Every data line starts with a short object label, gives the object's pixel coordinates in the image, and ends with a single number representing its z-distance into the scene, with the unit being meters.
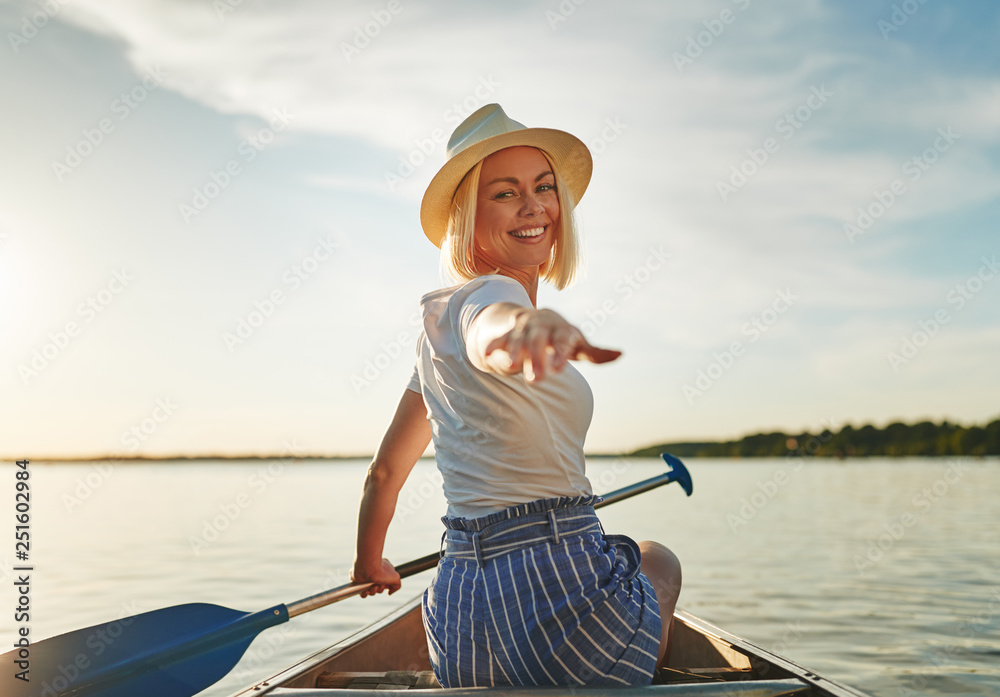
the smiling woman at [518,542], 1.57
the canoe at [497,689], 1.76
